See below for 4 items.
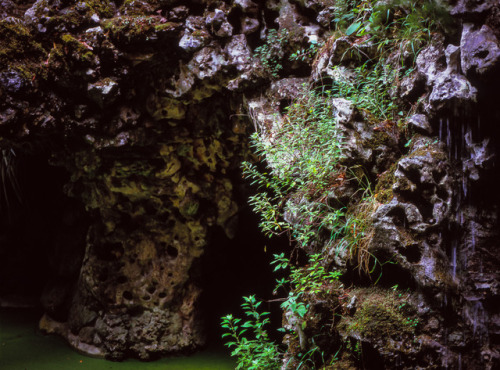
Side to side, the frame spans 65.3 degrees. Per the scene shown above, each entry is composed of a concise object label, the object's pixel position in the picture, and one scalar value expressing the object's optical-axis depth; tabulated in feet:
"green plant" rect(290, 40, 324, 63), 13.37
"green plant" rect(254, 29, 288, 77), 13.78
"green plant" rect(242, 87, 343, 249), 10.60
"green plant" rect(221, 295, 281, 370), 9.99
